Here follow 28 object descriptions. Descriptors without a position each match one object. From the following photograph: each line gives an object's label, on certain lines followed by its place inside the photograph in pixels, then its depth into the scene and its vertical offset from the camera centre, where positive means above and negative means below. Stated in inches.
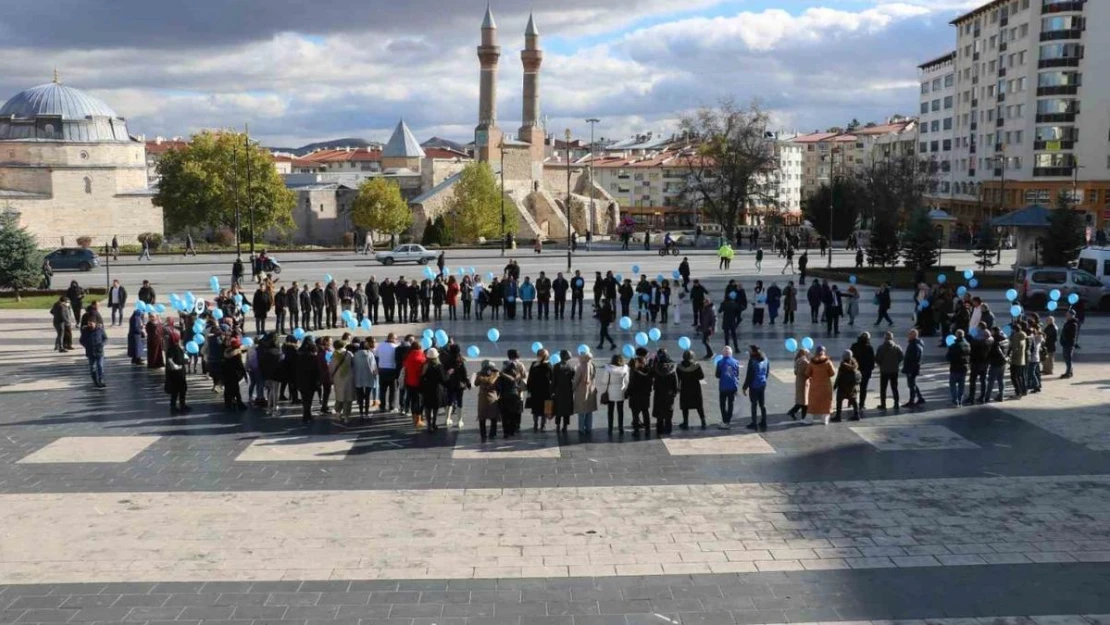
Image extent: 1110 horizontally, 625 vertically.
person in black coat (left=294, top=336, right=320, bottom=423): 565.6 -82.7
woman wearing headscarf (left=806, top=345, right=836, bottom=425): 557.9 -86.6
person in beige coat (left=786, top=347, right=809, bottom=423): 560.1 -86.9
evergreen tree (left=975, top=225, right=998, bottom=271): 1431.5 -22.1
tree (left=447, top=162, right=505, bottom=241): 2640.3 +69.5
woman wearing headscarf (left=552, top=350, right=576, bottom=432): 527.5 -83.7
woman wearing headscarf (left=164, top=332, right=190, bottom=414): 585.6 -84.2
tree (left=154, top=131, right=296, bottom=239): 2556.6 +123.2
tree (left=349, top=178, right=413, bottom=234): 2795.3 +64.3
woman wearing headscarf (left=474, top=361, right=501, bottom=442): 520.4 -86.4
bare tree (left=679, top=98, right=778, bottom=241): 2517.2 +190.4
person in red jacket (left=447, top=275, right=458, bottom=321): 963.8 -63.7
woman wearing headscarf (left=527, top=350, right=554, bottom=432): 532.4 -82.1
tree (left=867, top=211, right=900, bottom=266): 1379.2 -17.7
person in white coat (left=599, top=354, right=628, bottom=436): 535.2 -82.3
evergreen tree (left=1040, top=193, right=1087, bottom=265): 1283.2 -9.5
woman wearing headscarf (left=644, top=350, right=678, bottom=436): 529.3 -83.3
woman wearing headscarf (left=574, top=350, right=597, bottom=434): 534.3 -86.6
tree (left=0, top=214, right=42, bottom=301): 1138.7 -31.5
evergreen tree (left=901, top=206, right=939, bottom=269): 1322.6 -11.1
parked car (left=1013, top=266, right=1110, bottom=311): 1028.5 -57.7
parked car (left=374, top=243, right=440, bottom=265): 1738.4 -43.1
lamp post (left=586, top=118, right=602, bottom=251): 3508.4 +42.3
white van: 1050.1 -33.5
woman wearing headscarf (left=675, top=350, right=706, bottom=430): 543.8 -86.0
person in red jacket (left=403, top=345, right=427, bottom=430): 549.6 -81.9
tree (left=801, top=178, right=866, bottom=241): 2556.6 +62.5
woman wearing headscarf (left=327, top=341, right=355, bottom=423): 561.6 -82.7
